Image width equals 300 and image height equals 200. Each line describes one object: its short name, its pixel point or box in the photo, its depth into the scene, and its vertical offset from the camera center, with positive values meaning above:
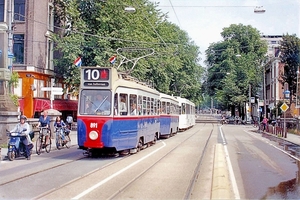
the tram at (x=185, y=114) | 37.94 -0.31
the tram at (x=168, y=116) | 27.06 -0.36
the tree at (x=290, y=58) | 47.16 +6.05
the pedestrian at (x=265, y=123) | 44.79 -1.25
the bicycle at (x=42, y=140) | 17.58 -1.29
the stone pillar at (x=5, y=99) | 19.58 +0.51
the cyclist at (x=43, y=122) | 18.44 -0.54
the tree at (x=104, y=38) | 36.66 +6.48
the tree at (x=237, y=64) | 69.25 +7.85
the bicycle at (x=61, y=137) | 20.09 -1.33
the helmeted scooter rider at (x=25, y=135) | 15.38 -0.94
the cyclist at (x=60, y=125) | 20.12 -0.73
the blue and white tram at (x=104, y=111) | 15.52 -0.04
